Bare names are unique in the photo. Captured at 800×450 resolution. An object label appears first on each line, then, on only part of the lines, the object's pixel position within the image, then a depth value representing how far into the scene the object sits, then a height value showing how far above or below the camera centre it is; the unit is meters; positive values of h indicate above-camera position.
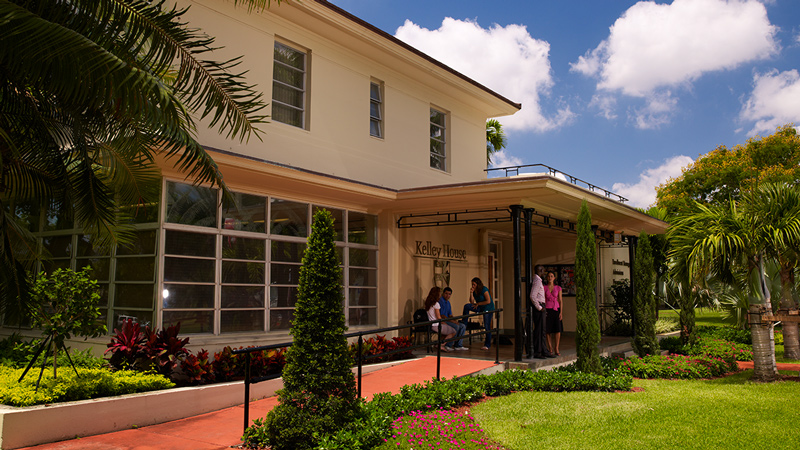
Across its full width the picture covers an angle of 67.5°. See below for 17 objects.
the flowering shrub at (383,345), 11.38 -1.03
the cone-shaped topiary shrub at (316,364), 6.07 -0.75
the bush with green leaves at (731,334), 17.59 -1.24
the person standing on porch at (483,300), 13.22 -0.16
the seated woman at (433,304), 12.73 -0.24
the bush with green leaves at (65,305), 7.26 -0.14
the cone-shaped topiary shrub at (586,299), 10.73 -0.11
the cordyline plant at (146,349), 8.16 -0.76
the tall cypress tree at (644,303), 13.44 -0.23
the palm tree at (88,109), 4.81 +1.83
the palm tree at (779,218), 10.26 +1.30
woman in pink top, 12.17 -0.33
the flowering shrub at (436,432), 6.25 -1.53
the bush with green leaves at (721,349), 13.26 -1.32
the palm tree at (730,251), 10.50 +0.77
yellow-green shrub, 6.66 -1.09
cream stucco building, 9.38 +1.84
